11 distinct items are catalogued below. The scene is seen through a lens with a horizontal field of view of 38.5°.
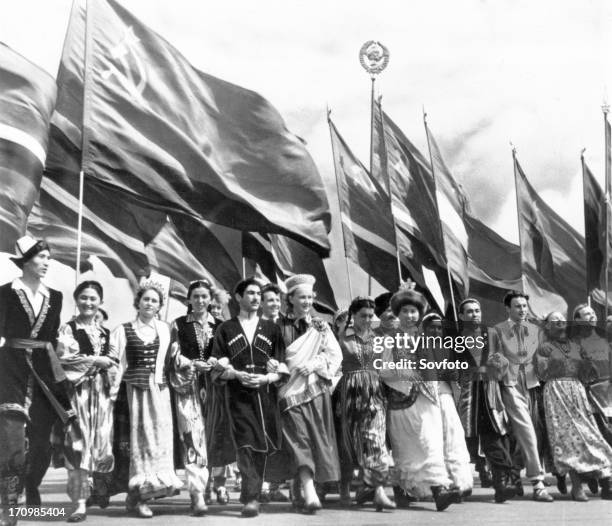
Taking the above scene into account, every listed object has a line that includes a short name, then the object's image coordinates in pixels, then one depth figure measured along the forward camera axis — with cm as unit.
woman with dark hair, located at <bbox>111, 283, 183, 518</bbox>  553
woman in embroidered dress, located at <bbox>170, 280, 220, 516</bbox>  566
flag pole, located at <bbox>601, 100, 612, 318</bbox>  926
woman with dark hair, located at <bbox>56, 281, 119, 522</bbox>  546
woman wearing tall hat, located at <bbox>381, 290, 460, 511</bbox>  585
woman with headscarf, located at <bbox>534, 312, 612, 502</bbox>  645
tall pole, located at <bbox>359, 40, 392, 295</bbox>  721
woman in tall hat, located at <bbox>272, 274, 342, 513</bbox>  580
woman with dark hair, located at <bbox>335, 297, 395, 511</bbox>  593
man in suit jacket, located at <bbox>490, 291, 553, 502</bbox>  655
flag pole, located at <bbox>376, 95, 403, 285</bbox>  957
